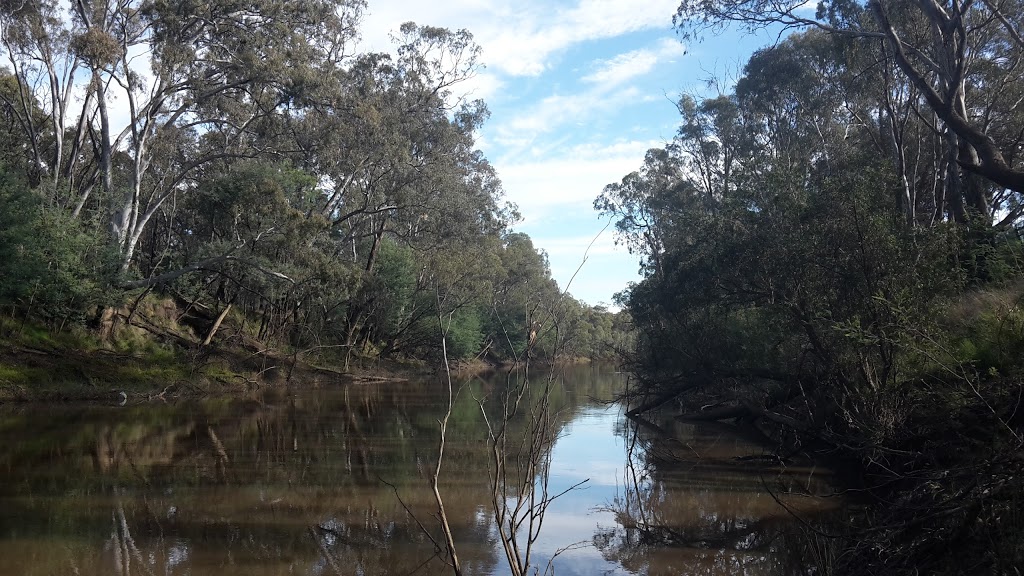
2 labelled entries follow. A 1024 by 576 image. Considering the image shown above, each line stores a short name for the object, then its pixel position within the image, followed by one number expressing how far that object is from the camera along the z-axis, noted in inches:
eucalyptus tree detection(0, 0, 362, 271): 739.4
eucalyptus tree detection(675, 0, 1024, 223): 300.1
